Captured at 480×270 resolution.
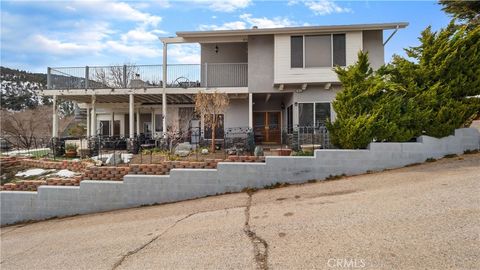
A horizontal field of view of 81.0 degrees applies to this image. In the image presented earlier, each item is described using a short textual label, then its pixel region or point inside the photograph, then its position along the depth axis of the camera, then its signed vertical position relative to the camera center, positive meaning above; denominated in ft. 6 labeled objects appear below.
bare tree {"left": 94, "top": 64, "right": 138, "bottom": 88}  77.46 +17.51
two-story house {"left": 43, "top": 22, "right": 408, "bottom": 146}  41.42 +9.53
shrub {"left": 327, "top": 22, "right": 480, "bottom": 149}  23.63 +3.42
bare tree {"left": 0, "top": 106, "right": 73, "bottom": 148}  82.56 +5.02
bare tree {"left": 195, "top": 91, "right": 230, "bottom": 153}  39.55 +4.50
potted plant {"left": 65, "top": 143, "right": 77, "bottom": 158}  43.73 -2.22
